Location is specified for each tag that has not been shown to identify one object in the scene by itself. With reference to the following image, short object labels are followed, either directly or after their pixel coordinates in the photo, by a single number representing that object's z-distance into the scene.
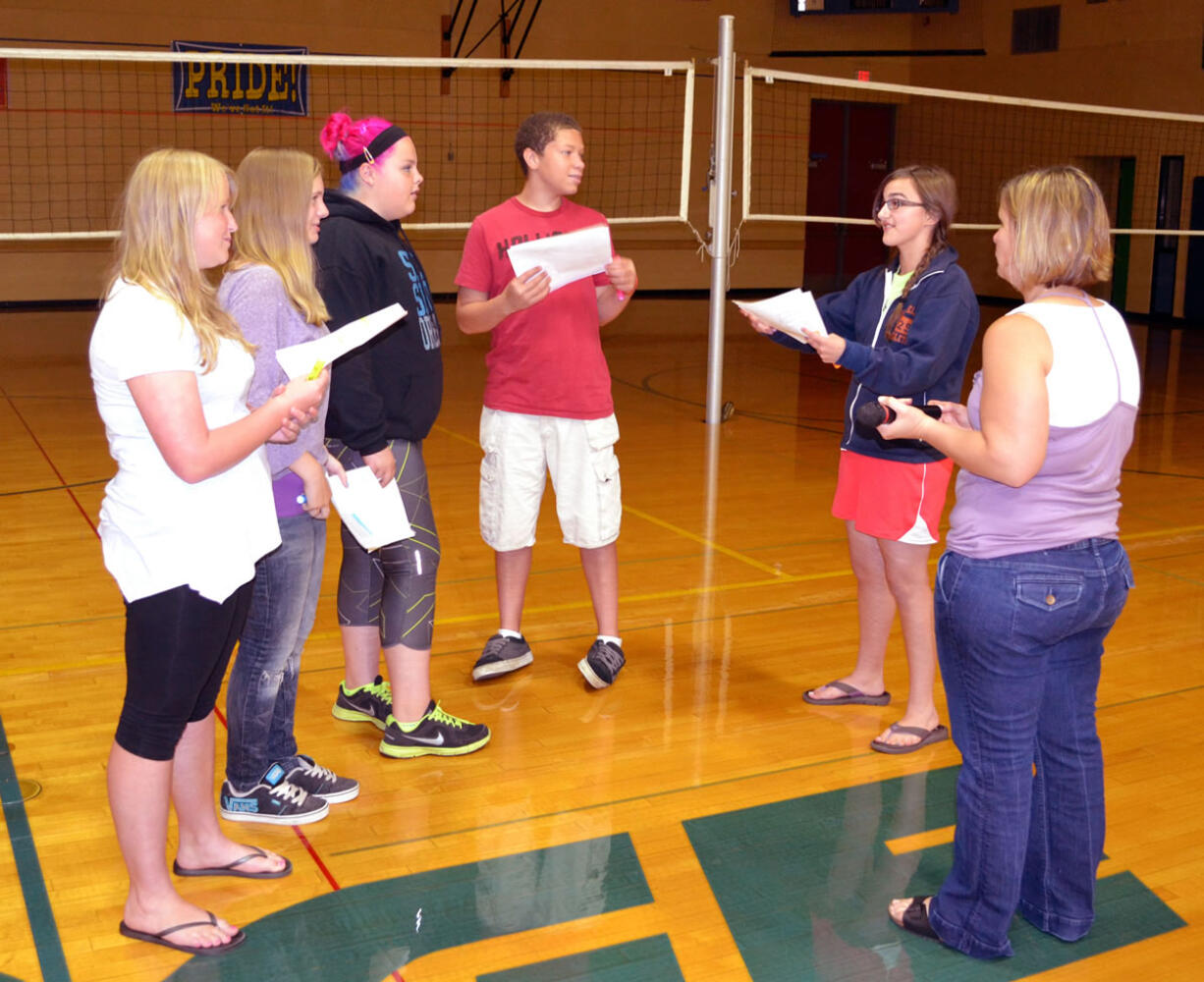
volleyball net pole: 8.12
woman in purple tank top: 2.20
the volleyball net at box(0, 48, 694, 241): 13.41
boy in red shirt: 3.76
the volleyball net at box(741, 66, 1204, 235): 15.38
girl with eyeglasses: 3.20
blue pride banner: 13.88
